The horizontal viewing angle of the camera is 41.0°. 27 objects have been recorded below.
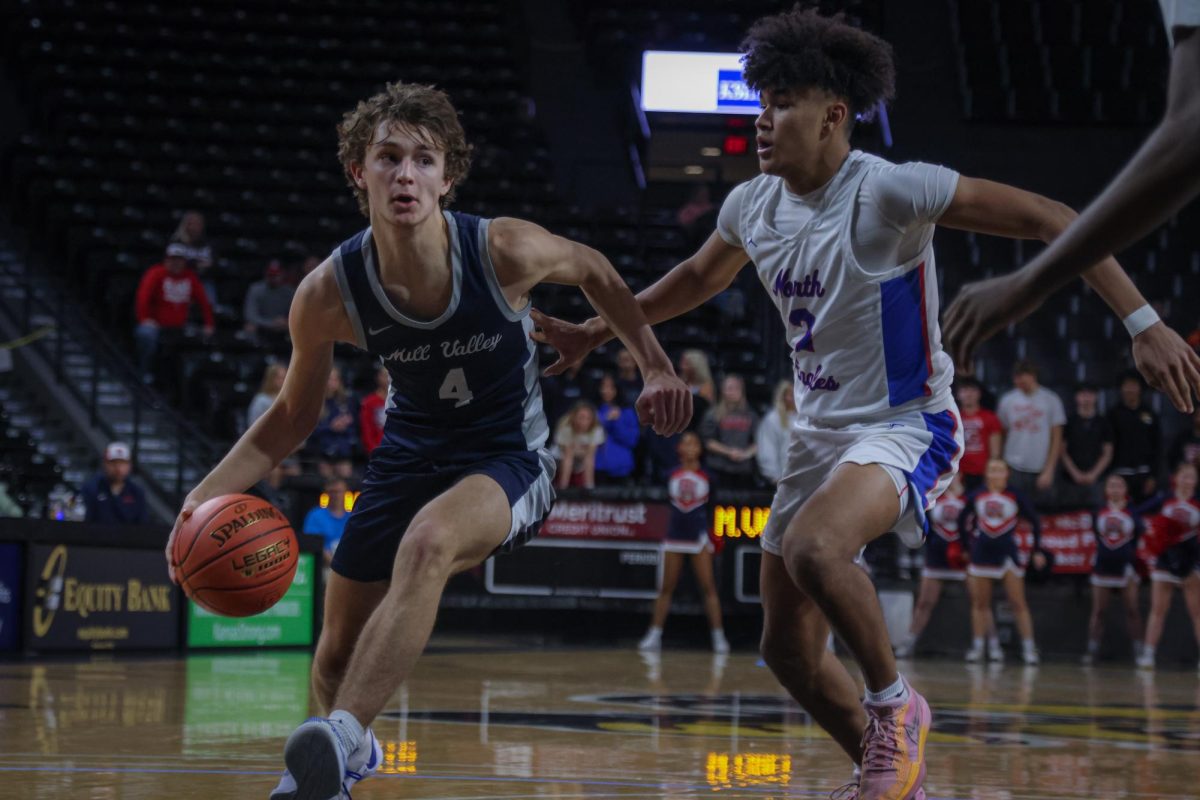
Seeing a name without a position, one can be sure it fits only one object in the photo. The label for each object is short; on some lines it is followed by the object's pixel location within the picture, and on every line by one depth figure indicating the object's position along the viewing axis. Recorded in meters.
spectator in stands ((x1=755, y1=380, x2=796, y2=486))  14.02
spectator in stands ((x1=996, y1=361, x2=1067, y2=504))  14.61
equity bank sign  10.66
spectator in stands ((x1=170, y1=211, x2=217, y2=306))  15.90
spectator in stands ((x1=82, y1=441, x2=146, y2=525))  12.23
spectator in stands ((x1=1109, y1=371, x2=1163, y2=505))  14.87
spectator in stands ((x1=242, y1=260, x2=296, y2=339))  16.23
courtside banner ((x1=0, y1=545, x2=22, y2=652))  10.41
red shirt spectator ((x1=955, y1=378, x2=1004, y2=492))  14.19
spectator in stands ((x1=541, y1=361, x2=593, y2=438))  15.44
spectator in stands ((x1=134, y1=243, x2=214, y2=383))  15.30
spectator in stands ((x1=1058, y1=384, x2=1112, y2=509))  14.83
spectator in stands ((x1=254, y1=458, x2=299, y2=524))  13.40
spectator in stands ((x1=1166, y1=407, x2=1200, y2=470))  14.23
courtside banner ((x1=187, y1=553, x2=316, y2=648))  11.91
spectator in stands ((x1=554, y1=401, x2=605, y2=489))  14.41
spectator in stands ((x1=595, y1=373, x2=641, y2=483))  14.83
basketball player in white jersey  4.32
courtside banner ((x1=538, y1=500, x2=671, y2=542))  14.24
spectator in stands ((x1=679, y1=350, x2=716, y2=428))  14.60
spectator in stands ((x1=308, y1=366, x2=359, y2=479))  14.28
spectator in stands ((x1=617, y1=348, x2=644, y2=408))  15.08
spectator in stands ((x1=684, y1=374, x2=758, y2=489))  14.57
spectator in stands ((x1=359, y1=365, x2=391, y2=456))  14.27
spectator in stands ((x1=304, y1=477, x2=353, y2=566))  13.16
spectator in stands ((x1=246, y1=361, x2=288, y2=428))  13.26
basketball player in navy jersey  4.54
